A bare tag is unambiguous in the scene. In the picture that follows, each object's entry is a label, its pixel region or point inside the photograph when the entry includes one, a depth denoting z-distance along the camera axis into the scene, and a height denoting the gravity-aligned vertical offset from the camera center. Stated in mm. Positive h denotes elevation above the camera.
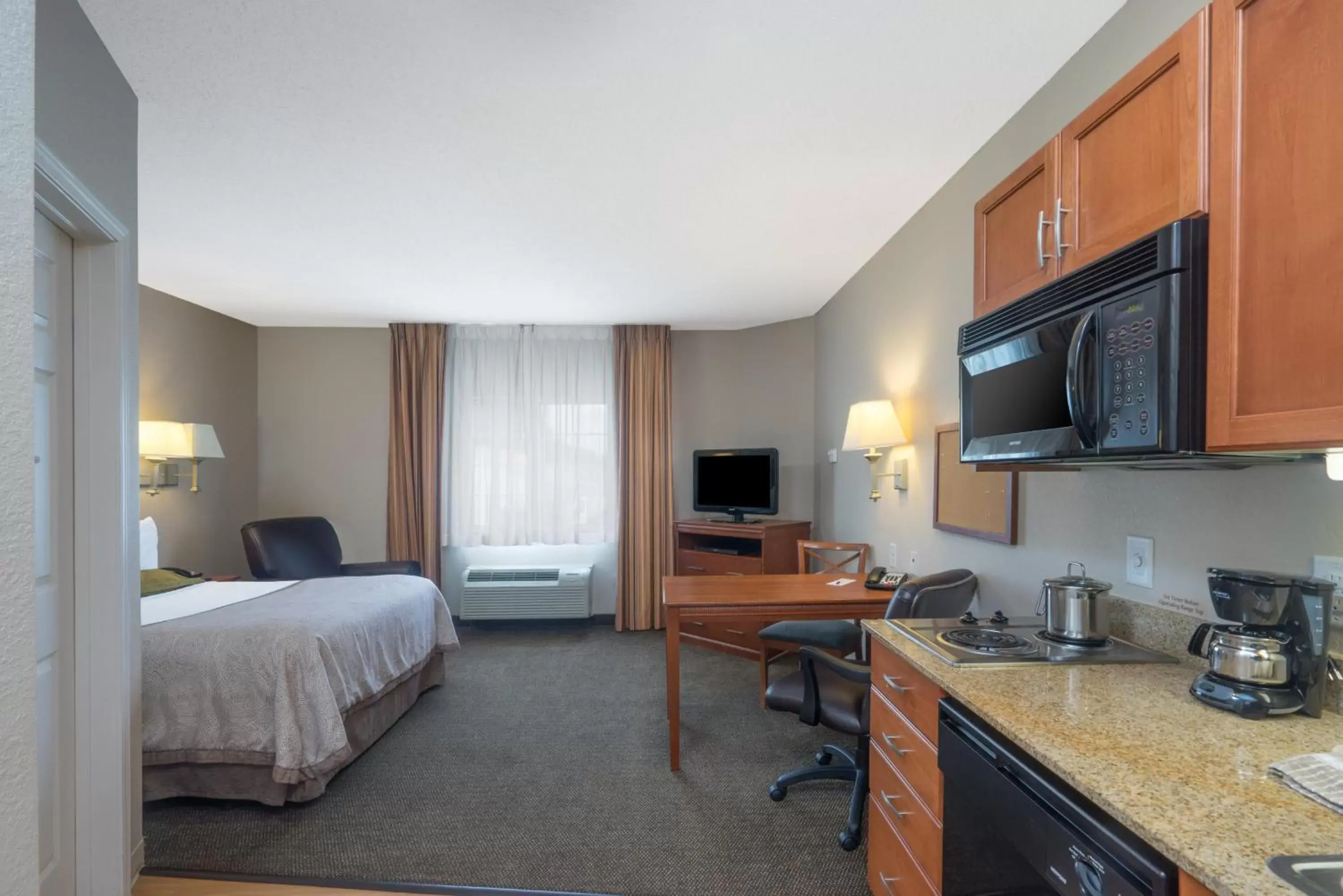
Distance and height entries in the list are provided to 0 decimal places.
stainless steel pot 1558 -406
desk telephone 2773 -607
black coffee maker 1106 -353
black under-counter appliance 844 -599
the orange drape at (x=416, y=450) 5035 -92
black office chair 2086 -843
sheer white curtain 5148 +9
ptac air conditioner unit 4961 -1225
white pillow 3543 -603
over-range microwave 1050 +152
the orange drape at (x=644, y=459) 5070 -147
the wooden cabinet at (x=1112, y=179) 1089 +545
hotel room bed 2342 -1001
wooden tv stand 4258 -822
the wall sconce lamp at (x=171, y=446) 3717 -56
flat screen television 4637 -308
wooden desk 2559 -654
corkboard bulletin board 2225 -210
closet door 1613 -288
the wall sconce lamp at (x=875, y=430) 3053 +58
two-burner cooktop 1470 -494
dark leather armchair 4031 -762
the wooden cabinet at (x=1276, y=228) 865 +315
